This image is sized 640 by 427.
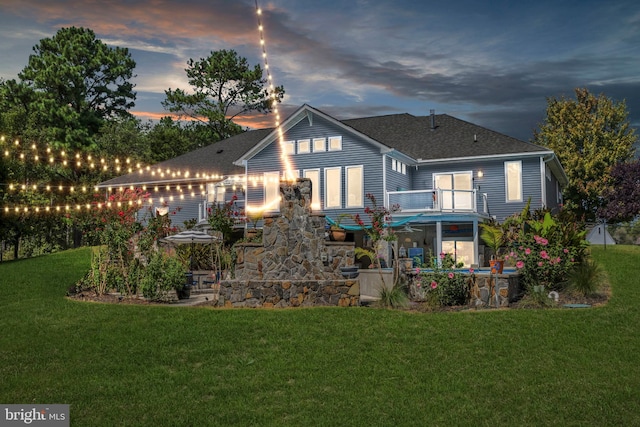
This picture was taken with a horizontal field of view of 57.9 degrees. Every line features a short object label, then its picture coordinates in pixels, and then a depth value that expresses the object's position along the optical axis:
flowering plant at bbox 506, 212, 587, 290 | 16.78
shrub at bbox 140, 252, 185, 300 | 17.78
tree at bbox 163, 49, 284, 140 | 49.47
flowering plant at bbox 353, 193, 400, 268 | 19.08
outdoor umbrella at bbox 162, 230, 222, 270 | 21.08
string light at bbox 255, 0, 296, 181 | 28.77
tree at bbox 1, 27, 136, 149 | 44.53
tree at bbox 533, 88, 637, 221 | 41.16
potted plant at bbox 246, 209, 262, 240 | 28.22
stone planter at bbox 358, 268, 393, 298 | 18.52
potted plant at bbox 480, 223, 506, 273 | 20.35
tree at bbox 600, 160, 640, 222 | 36.72
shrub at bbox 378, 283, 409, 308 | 16.09
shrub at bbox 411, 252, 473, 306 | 16.25
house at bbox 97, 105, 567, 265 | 26.56
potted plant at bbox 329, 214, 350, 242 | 21.06
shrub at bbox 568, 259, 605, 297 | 16.30
